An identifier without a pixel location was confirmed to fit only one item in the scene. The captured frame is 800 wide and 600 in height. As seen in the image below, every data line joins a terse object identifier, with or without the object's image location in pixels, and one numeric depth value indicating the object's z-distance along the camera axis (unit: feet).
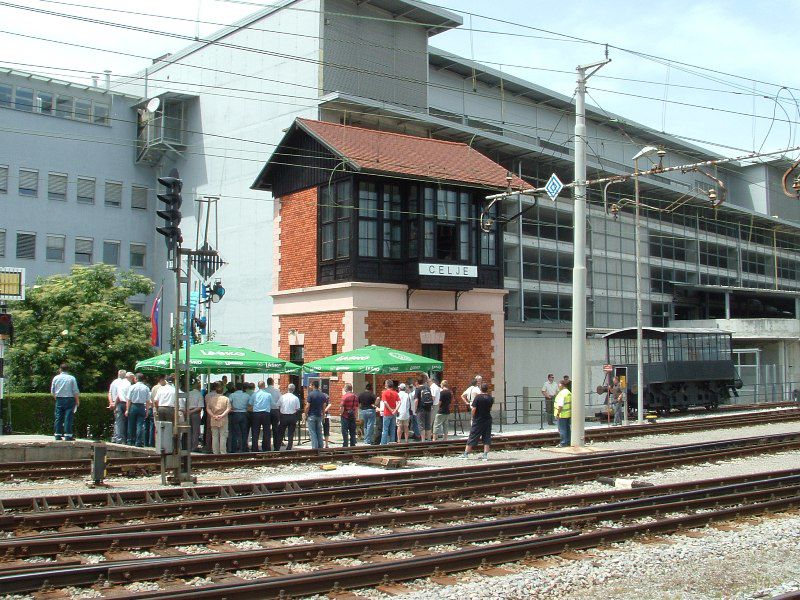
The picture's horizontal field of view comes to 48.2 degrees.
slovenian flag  95.48
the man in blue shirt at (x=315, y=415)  70.81
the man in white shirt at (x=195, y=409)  64.44
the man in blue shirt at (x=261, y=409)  69.46
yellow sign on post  80.55
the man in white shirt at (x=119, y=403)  70.74
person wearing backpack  78.54
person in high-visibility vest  72.43
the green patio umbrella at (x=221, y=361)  67.87
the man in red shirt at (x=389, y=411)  74.95
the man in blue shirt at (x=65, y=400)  65.21
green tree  104.53
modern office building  134.26
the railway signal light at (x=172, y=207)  48.67
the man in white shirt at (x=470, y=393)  77.84
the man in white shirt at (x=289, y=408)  71.00
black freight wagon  117.80
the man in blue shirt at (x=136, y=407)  69.46
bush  79.82
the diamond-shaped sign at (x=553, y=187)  70.29
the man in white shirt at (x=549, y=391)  99.15
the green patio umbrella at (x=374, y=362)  74.38
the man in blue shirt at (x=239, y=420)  69.46
